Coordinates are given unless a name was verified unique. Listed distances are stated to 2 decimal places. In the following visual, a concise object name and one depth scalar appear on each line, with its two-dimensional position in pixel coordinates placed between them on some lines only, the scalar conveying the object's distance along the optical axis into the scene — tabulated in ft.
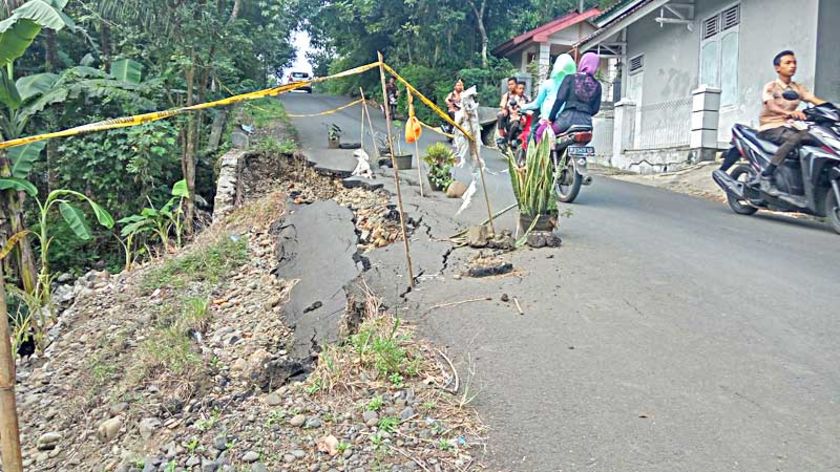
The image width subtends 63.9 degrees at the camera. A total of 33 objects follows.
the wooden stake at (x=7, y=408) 9.57
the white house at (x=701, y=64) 36.58
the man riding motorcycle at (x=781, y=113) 23.95
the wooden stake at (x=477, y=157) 19.79
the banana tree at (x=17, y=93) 17.20
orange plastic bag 19.81
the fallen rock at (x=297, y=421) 11.00
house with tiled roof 85.51
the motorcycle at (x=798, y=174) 22.50
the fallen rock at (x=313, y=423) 10.87
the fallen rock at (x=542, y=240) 19.29
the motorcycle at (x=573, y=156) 25.27
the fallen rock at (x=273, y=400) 11.98
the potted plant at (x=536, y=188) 19.11
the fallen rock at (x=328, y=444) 10.07
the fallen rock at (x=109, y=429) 14.40
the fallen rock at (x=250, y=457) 10.12
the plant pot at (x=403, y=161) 35.04
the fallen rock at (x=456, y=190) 28.89
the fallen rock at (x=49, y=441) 16.05
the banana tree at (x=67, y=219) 27.12
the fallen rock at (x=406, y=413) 10.73
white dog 32.45
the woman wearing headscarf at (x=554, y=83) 26.48
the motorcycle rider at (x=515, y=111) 34.40
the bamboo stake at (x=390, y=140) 15.76
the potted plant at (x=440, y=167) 30.27
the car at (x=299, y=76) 119.89
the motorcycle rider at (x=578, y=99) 25.76
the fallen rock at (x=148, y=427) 13.12
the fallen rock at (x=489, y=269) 17.35
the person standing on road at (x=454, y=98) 40.87
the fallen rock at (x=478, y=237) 19.77
